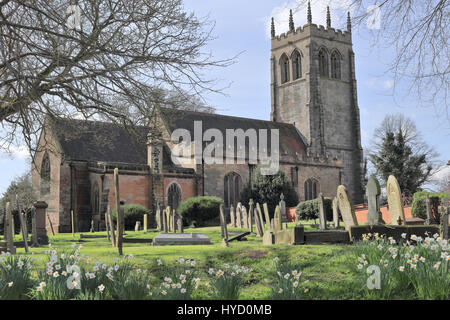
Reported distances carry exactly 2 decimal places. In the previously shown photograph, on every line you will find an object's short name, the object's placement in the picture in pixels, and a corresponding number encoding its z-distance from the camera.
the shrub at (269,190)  38.56
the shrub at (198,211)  30.89
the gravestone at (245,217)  24.19
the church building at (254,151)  34.16
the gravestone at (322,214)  18.05
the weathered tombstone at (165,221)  23.62
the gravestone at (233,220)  26.91
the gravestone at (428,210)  20.09
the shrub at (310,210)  31.98
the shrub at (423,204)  22.81
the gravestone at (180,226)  22.31
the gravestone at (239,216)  25.52
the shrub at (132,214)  30.16
